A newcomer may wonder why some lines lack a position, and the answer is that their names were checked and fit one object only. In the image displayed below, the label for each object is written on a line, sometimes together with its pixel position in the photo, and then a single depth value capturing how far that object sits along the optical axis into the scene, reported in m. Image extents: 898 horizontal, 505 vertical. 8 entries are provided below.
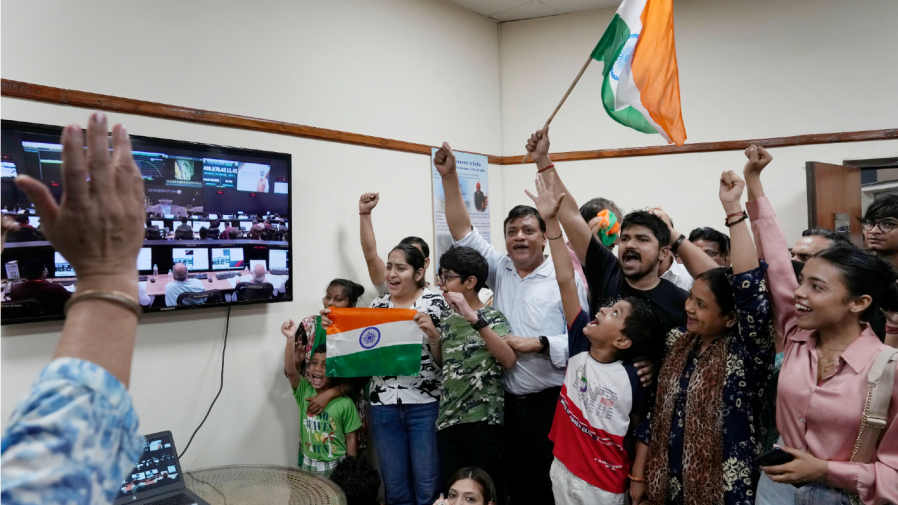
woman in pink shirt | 1.49
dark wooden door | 3.88
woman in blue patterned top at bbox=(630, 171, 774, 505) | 1.75
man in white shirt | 2.48
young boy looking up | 2.00
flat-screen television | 2.22
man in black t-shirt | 2.29
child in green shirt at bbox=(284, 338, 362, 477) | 2.94
